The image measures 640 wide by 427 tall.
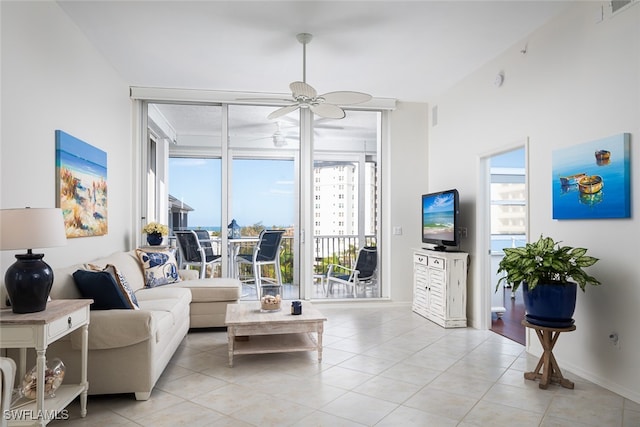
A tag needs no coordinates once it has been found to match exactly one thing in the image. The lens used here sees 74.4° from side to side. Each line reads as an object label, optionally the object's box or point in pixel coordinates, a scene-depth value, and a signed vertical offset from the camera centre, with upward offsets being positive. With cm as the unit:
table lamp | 226 -22
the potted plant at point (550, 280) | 304 -46
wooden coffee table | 359 -97
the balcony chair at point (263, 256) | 586 -55
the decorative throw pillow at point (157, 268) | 470 -59
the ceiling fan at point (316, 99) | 397 +117
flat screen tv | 484 -2
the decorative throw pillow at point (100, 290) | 299 -52
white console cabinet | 488 -83
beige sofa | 275 -89
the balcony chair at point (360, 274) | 612 -83
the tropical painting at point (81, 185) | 352 +29
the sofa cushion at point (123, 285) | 315 -53
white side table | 212 -62
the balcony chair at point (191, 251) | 579 -47
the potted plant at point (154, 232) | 525 -19
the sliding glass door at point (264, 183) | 597 +49
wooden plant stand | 309 -107
